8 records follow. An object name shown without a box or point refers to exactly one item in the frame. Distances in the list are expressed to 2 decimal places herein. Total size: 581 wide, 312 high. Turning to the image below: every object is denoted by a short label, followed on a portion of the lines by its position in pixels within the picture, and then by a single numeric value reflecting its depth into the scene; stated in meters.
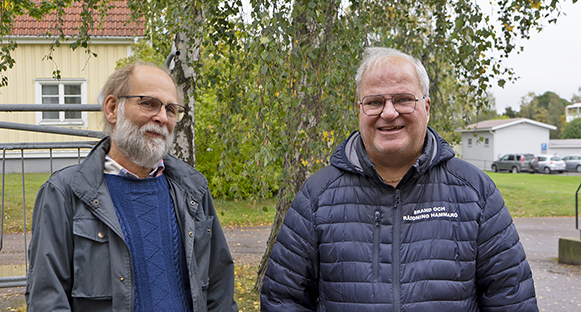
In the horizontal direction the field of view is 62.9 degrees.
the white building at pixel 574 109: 83.04
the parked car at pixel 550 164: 33.66
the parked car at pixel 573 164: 35.66
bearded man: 1.77
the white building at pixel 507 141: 43.50
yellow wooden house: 15.02
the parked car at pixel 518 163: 33.25
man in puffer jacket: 1.73
